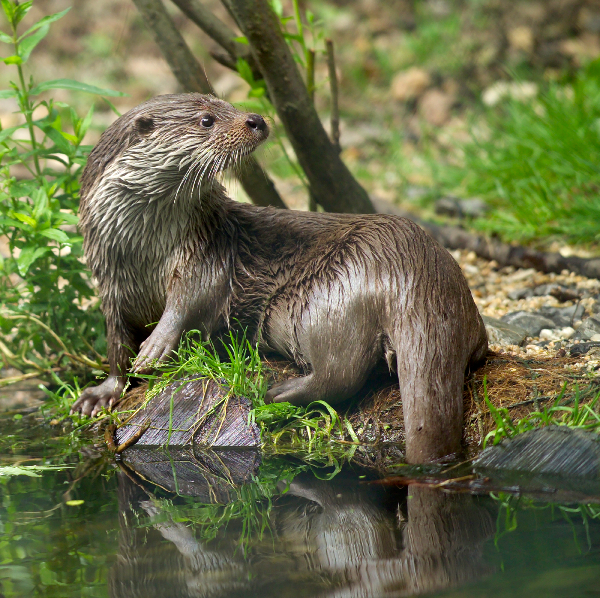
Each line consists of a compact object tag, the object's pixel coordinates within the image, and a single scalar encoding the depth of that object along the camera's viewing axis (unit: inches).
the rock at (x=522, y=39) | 564.7
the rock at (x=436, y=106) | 537.6
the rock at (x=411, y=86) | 562.3
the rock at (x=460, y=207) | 371.2
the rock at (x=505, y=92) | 465.6
